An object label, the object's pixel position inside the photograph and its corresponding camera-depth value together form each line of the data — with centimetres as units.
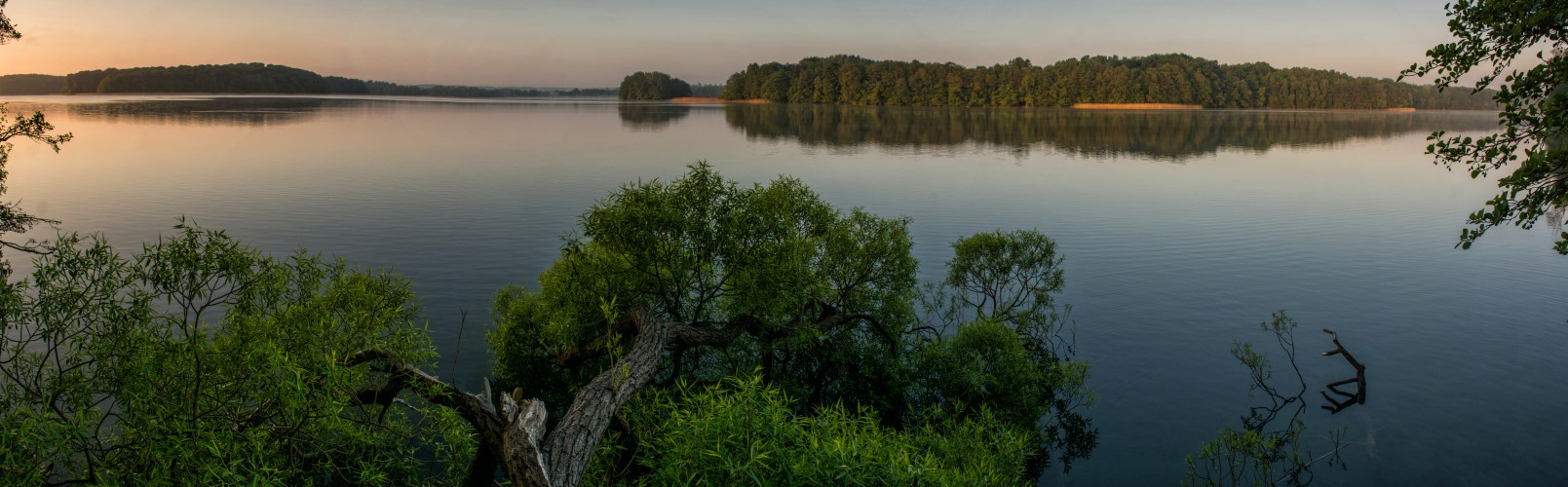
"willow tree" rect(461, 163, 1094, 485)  1786
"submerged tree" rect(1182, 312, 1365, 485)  1953
